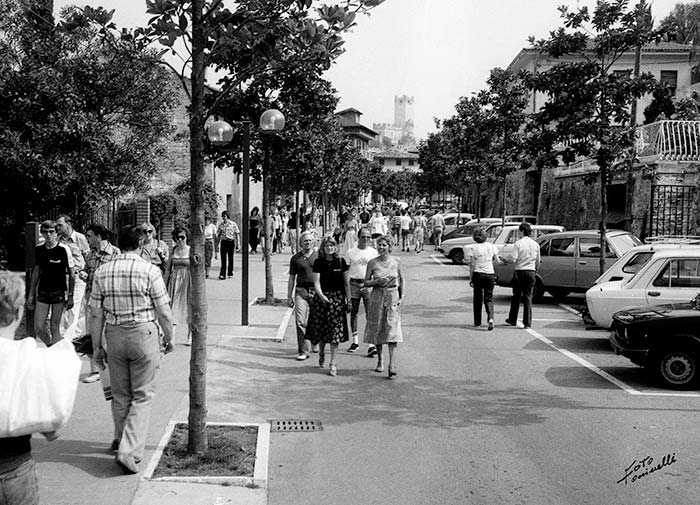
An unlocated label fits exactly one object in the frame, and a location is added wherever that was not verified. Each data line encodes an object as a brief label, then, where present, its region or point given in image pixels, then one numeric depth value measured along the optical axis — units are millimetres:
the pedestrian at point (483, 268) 13812
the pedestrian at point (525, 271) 13945
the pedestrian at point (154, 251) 11080
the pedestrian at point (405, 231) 34594
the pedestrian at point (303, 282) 10945
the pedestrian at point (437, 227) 36406
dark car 9328
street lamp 12617
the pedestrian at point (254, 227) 28547
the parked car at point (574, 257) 17266
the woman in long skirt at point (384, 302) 10008
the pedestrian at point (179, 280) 12062
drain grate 7727
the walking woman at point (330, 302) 10141
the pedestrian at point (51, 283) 9742
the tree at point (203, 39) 6605
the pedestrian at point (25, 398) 3391
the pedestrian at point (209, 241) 20422
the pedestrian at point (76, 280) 10102
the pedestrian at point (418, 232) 34438
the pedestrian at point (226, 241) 20619
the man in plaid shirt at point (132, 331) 6215
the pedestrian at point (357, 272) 12172
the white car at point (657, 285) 11742
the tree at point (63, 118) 14023
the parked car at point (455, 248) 28172
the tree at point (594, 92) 16531
